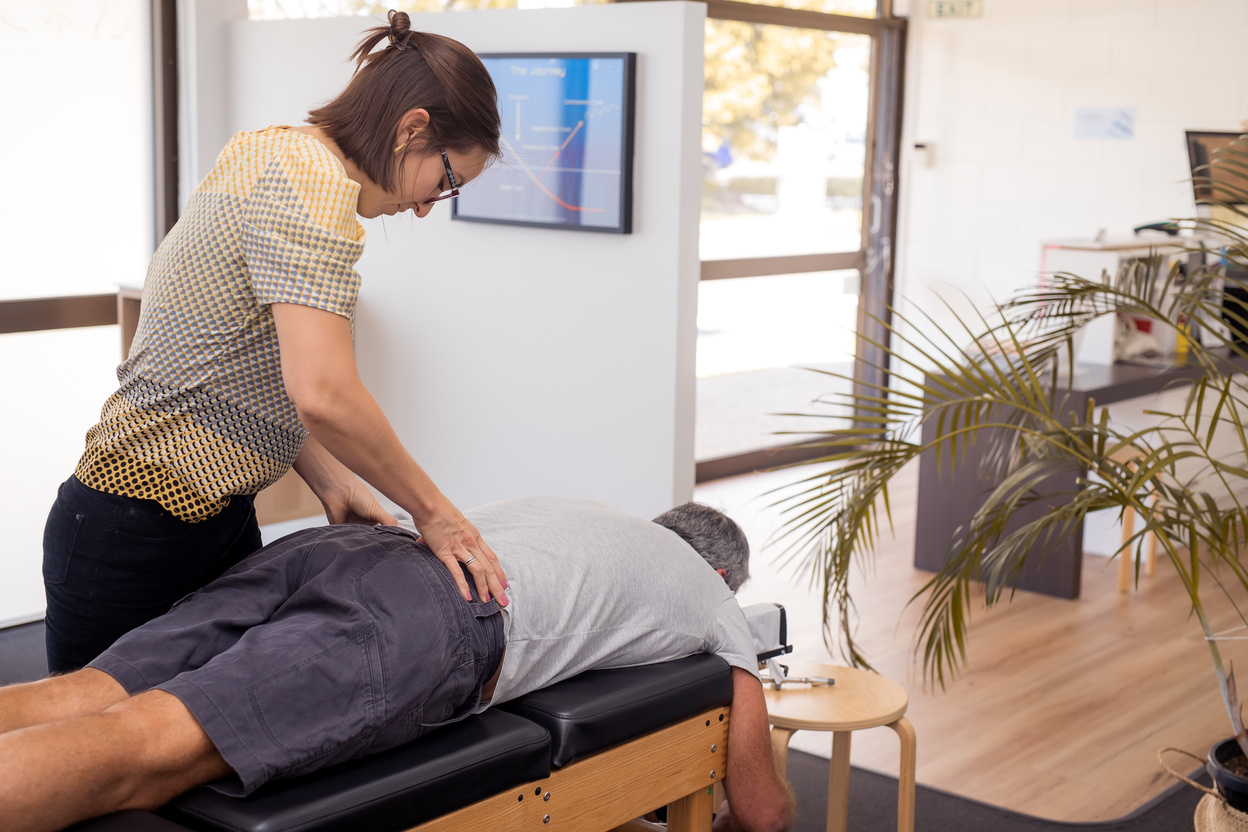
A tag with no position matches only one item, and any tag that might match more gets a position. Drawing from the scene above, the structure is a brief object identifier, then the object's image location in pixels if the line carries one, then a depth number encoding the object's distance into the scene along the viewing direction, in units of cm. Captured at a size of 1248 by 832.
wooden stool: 192
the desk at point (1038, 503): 383
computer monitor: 416
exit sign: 554
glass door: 511
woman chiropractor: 140
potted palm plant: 192
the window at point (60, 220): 334
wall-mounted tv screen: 297
